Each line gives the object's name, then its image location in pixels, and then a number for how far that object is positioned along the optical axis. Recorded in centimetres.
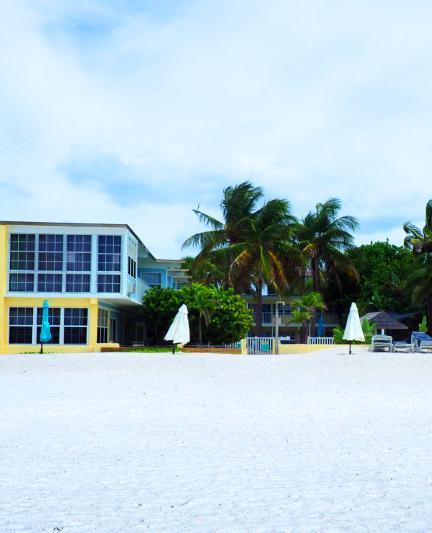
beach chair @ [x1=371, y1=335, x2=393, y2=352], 2858
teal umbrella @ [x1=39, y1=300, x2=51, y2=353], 2583
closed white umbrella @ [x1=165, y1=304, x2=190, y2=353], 2392
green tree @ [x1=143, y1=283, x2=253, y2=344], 2961
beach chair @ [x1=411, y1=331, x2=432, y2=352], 2840
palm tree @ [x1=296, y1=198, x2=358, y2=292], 4297
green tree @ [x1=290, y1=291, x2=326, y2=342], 3834
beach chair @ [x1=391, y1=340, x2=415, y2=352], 2878
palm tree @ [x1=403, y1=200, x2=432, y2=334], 3906
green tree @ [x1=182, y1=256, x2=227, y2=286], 3709
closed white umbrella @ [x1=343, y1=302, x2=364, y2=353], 2539
